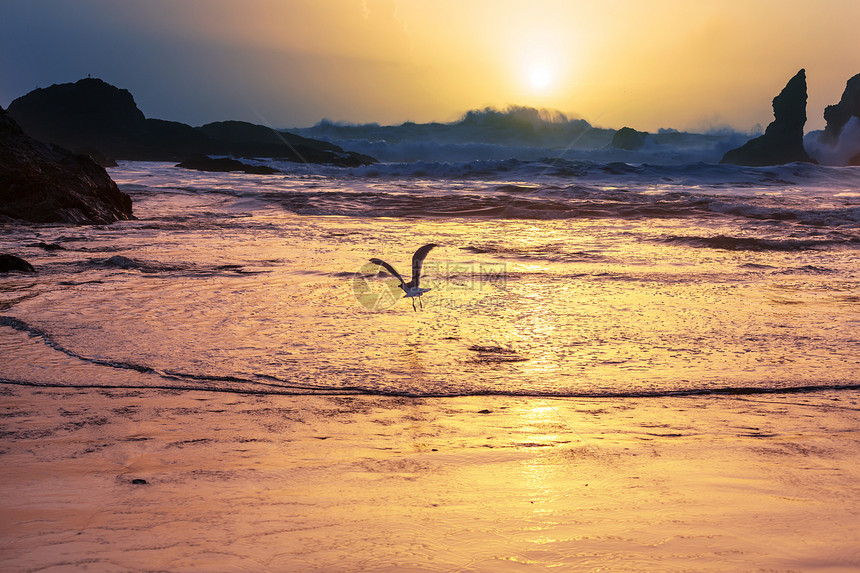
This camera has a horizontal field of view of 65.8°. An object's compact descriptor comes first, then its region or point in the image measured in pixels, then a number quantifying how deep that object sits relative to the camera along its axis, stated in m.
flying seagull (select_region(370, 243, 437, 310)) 7.99
